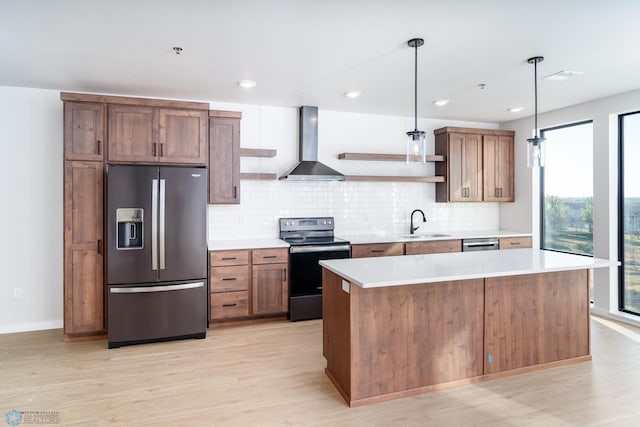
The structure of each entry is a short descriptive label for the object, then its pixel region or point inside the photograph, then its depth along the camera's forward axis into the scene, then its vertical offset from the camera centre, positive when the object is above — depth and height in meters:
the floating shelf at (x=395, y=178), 5.18 +0.48
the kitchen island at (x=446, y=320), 2.64 -0.81
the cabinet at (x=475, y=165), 5.54 +0.71
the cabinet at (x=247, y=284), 4.25 -0.81
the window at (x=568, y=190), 4.95 +0.32
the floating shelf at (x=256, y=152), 4.69 +0.75
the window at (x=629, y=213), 4.41 +0.00
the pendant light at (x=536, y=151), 3.02 +0.49
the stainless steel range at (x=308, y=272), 4.50 -0.70
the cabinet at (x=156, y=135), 3.96 +0.83
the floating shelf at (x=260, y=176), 4.70 +0.46
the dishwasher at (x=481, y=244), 5.20 -0.43
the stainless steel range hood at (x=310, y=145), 4.84 +0.88
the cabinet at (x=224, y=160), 4.47 +0.62
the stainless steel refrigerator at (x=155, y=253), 3.74 -0.41
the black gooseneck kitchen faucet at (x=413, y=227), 5.57 -0.21
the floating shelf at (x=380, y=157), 5.17 +0.78
